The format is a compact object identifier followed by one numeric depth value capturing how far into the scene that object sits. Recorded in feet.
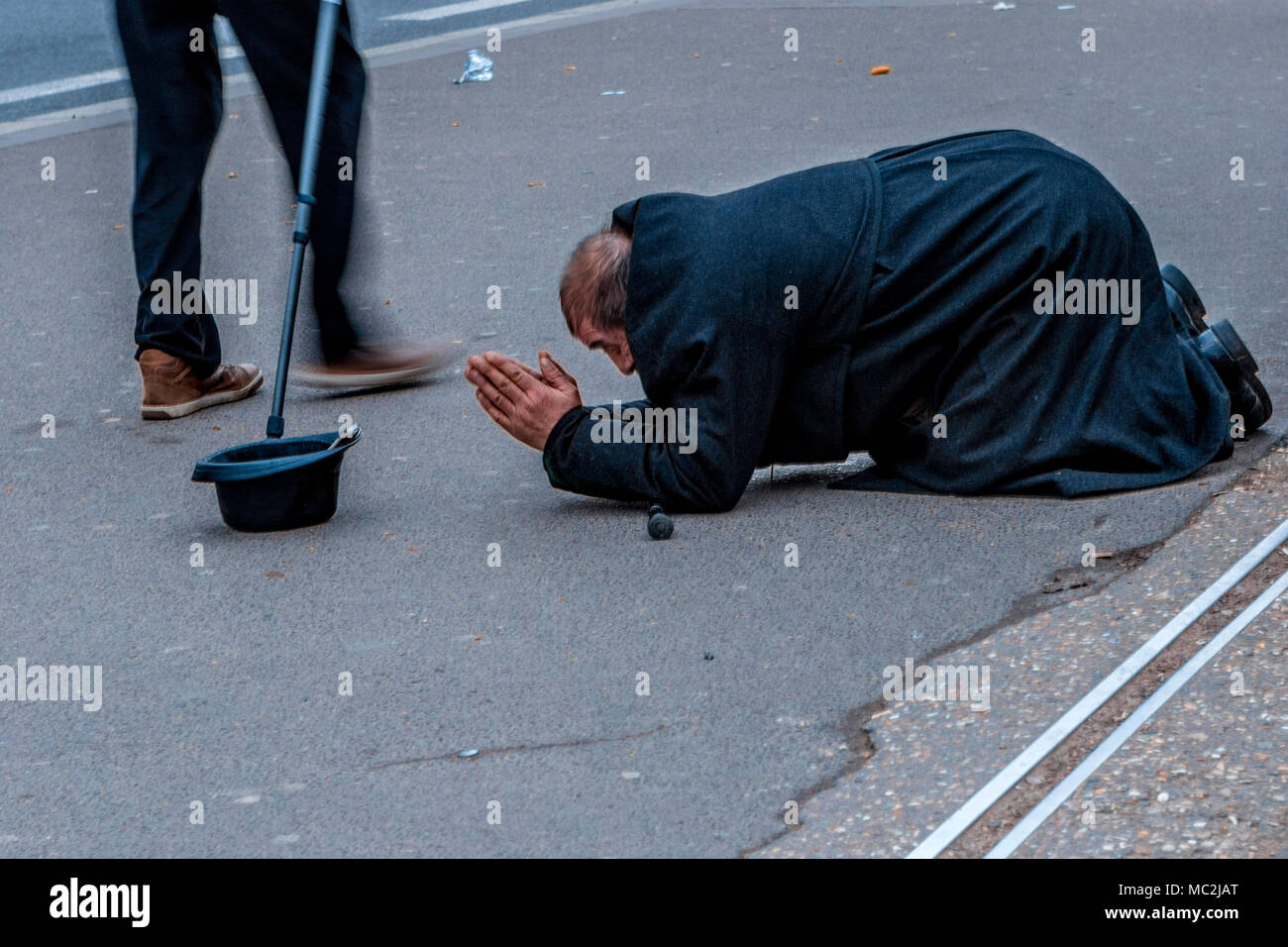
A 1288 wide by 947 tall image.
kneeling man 11.45
